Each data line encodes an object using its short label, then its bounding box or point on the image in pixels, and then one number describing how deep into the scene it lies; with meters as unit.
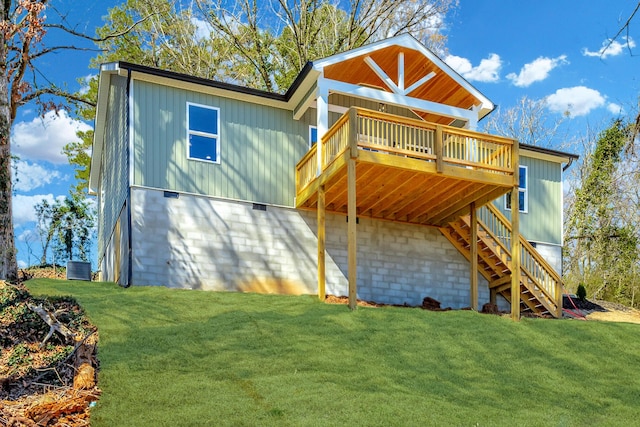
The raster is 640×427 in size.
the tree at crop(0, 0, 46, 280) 13.81
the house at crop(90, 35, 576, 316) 14.81
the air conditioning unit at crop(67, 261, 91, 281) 17.38
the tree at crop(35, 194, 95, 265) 26.16
